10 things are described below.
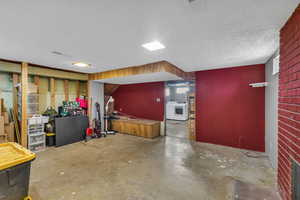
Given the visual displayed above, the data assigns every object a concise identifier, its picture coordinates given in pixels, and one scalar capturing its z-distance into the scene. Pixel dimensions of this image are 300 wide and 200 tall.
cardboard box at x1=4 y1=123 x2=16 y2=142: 3.50
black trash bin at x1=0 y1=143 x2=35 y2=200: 1.43
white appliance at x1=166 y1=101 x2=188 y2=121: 8.01
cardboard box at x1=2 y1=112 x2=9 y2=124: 3.43
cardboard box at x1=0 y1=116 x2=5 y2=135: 3.24
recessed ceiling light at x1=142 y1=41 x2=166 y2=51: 2.26
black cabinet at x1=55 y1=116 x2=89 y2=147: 4.04
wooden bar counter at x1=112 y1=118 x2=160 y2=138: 4.95
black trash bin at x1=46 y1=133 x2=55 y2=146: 4.01
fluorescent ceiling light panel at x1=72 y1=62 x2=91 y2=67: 3.59
